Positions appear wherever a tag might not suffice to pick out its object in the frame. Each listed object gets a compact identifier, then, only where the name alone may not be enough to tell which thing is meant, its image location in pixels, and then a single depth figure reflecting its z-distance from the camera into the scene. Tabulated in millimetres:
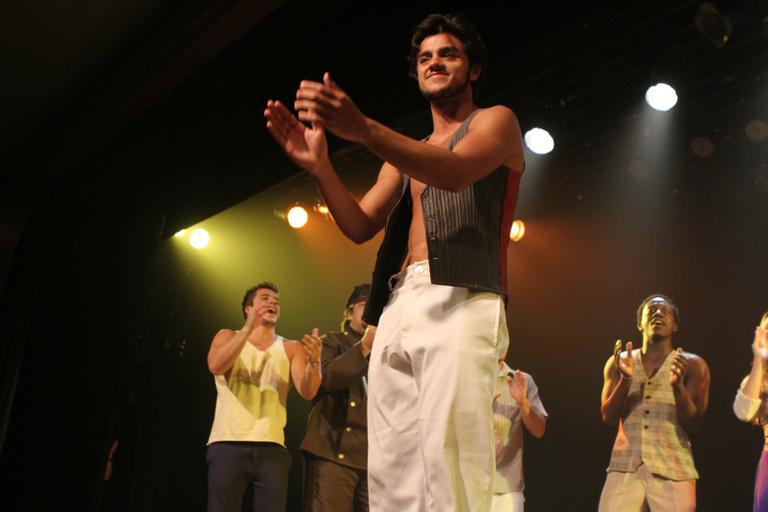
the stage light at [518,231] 6246
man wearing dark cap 3715
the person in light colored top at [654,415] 4047
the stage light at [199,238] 6373
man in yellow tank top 4066
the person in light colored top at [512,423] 4262
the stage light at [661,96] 5199
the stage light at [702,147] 5383
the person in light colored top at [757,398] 3842
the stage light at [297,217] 6730
